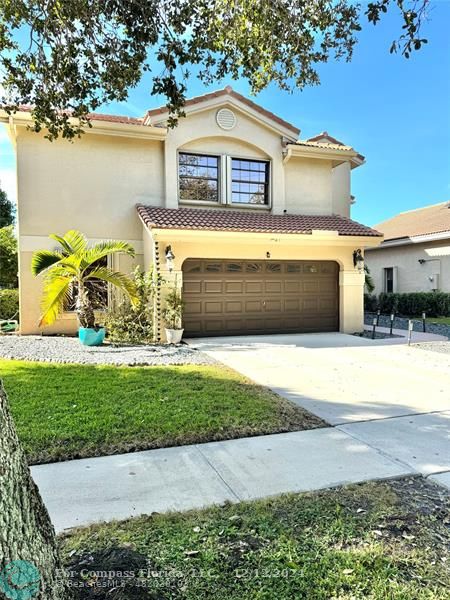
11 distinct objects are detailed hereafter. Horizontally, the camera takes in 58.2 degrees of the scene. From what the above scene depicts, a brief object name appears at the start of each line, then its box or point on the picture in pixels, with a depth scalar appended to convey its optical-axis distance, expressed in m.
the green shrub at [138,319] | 12.52
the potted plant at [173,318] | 12.35
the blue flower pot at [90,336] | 11.35
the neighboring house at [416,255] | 19.89
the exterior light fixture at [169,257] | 12.44
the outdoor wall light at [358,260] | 14.52
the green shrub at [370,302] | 22.34
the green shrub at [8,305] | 15.88
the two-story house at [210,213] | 13.17
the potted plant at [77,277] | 11.11
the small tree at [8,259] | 19.00
